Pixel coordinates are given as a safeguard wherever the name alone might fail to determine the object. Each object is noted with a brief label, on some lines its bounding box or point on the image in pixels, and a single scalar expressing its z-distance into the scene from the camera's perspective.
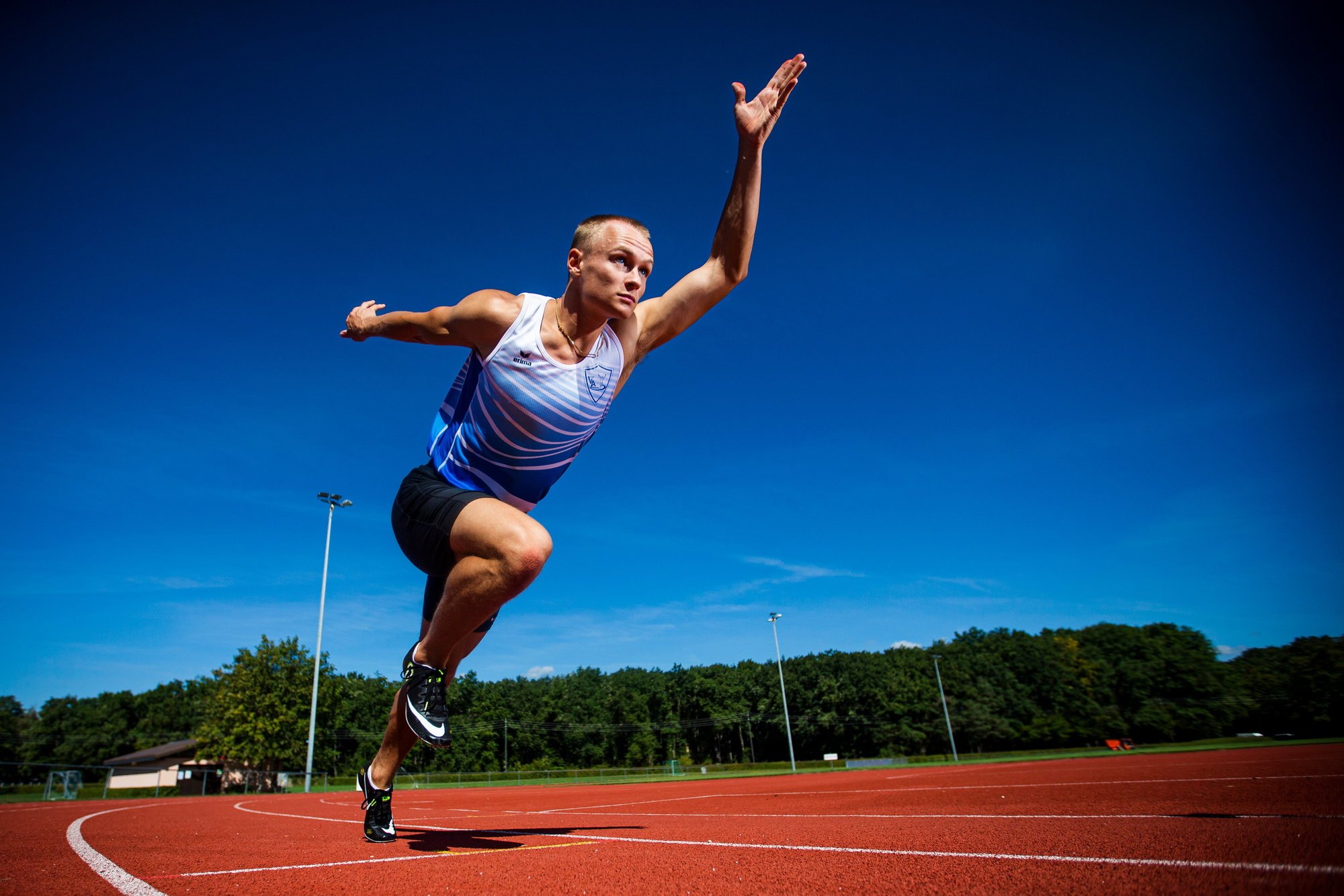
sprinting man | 3.01
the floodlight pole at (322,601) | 30.44
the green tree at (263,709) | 40.56
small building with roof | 63.94
